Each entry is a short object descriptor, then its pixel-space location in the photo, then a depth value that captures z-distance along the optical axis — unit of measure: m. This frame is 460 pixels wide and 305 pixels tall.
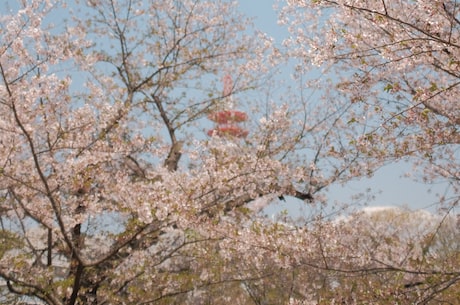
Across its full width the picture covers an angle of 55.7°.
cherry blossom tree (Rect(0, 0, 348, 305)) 5.54
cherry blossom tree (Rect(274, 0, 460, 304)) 3.85
